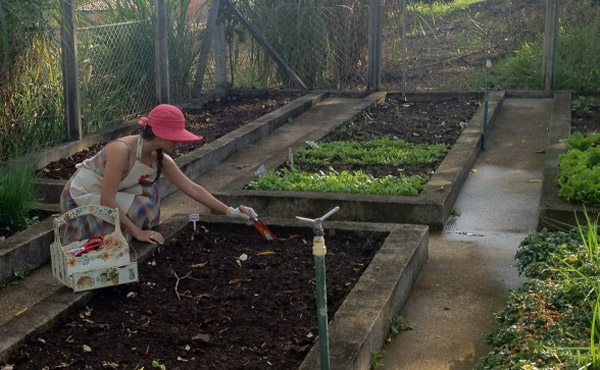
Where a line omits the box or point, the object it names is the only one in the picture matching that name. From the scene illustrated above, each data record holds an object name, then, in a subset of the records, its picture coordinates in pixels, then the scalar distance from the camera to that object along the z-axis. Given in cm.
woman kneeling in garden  571
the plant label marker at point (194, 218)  643
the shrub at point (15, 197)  650
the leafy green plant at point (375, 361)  461
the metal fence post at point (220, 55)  1385
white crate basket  518
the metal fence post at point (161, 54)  1152
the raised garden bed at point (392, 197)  710
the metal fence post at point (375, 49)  1377
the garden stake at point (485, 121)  969
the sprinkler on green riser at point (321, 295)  357
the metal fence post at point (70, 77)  916
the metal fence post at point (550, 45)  1345
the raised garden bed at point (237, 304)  450
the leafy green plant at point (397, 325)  504
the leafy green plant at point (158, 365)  434
